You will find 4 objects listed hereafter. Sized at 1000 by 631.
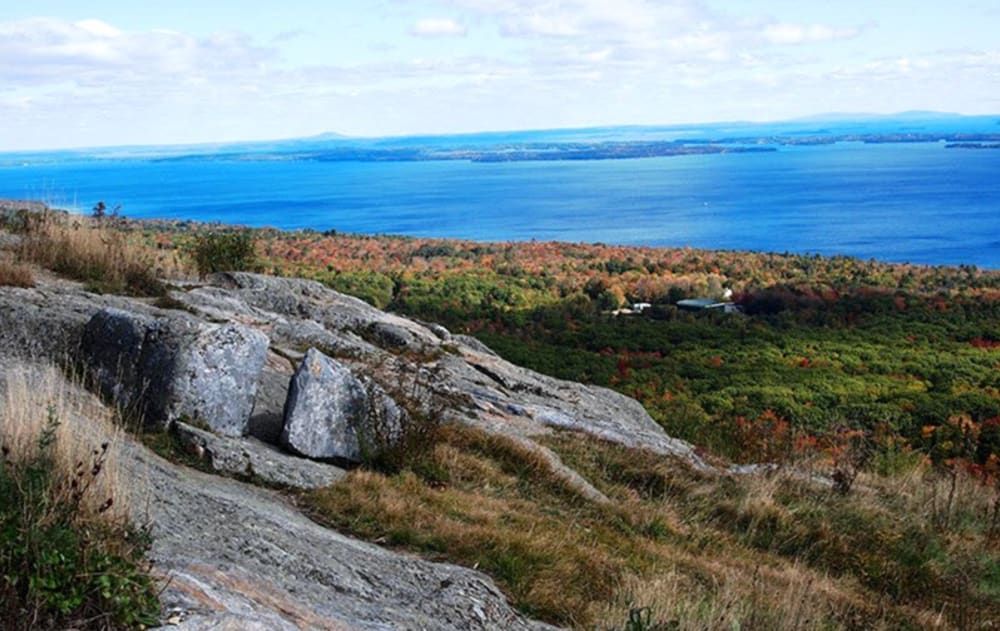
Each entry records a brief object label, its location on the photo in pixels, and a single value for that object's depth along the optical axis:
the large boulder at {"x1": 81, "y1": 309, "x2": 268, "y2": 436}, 6.87
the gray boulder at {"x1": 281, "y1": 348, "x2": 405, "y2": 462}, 7.29
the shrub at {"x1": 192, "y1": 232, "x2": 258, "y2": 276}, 15.52
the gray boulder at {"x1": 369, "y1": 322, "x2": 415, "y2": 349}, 12.09
